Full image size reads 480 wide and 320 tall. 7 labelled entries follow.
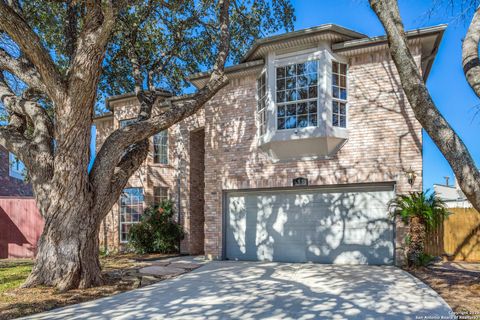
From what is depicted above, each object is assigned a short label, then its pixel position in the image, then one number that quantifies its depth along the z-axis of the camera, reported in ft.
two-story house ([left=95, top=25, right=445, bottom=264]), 29.73
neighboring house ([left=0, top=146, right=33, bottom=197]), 61.62
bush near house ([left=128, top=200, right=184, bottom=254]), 40.55
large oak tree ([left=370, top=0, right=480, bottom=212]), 18.12
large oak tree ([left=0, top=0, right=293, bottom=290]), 21.45
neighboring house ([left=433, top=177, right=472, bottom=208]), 77.31
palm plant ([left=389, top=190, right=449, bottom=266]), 26.81
